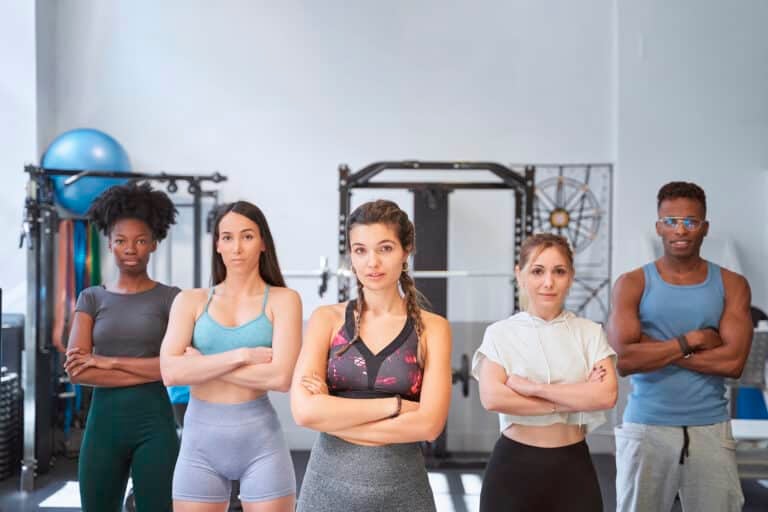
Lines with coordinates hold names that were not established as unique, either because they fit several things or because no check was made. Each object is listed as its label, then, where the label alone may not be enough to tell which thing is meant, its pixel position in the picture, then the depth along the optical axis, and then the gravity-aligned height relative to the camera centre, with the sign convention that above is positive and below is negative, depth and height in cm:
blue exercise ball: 521 +60
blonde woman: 217 -42
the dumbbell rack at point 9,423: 496 -121
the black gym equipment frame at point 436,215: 483 +22
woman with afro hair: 264 -44
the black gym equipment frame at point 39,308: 481 -42
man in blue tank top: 256 -40
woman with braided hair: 191 -37
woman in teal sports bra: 234 -39
